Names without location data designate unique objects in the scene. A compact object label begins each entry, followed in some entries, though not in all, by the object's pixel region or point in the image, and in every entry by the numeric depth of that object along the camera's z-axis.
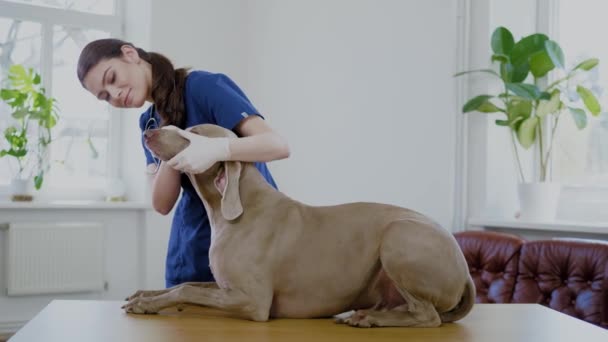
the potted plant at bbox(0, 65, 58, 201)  4.24
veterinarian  1.65
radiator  4.17
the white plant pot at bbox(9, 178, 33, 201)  4.24
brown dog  1.27
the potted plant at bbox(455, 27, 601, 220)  3.11
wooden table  1.18
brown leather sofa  2.50
